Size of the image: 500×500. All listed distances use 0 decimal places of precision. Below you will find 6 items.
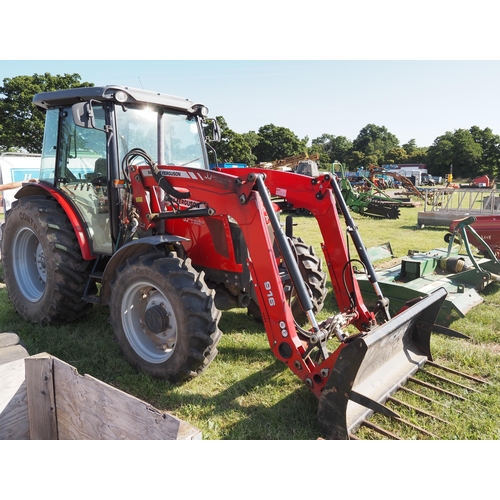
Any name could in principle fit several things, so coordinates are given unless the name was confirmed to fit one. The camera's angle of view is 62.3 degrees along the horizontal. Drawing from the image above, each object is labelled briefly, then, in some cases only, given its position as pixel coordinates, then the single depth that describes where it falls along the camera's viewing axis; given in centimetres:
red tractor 315
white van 1070
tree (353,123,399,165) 8089
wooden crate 205
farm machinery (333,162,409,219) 1588
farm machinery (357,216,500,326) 484
